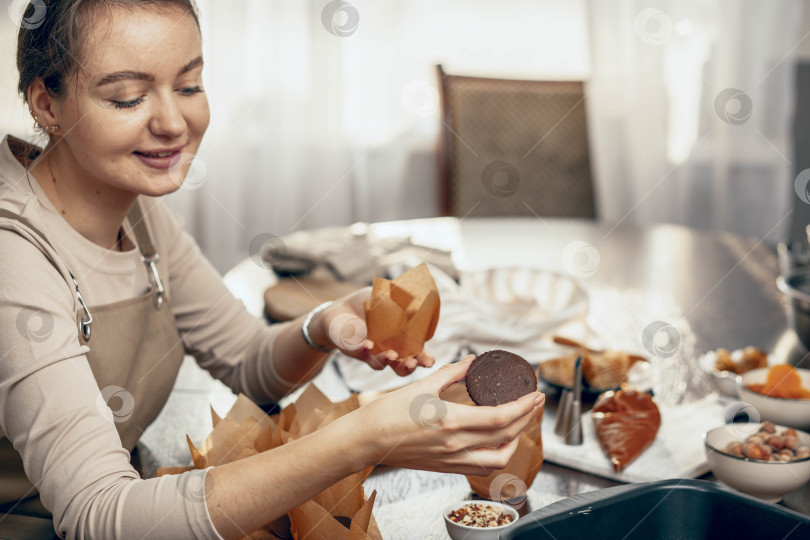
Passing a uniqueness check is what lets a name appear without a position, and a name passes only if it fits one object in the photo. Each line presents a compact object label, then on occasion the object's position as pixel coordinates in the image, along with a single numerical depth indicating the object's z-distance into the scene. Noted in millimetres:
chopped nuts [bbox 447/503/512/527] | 901
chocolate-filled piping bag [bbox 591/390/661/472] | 1101
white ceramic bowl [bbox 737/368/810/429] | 1182
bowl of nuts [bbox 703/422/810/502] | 982
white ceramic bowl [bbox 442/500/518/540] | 876
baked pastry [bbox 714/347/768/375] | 1365
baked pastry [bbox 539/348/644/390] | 1285
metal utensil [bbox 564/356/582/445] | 1143
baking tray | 770
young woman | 823
